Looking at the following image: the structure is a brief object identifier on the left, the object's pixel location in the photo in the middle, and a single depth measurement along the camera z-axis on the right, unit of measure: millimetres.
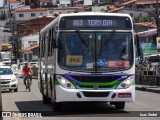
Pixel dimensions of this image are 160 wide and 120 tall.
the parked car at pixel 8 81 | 32312
